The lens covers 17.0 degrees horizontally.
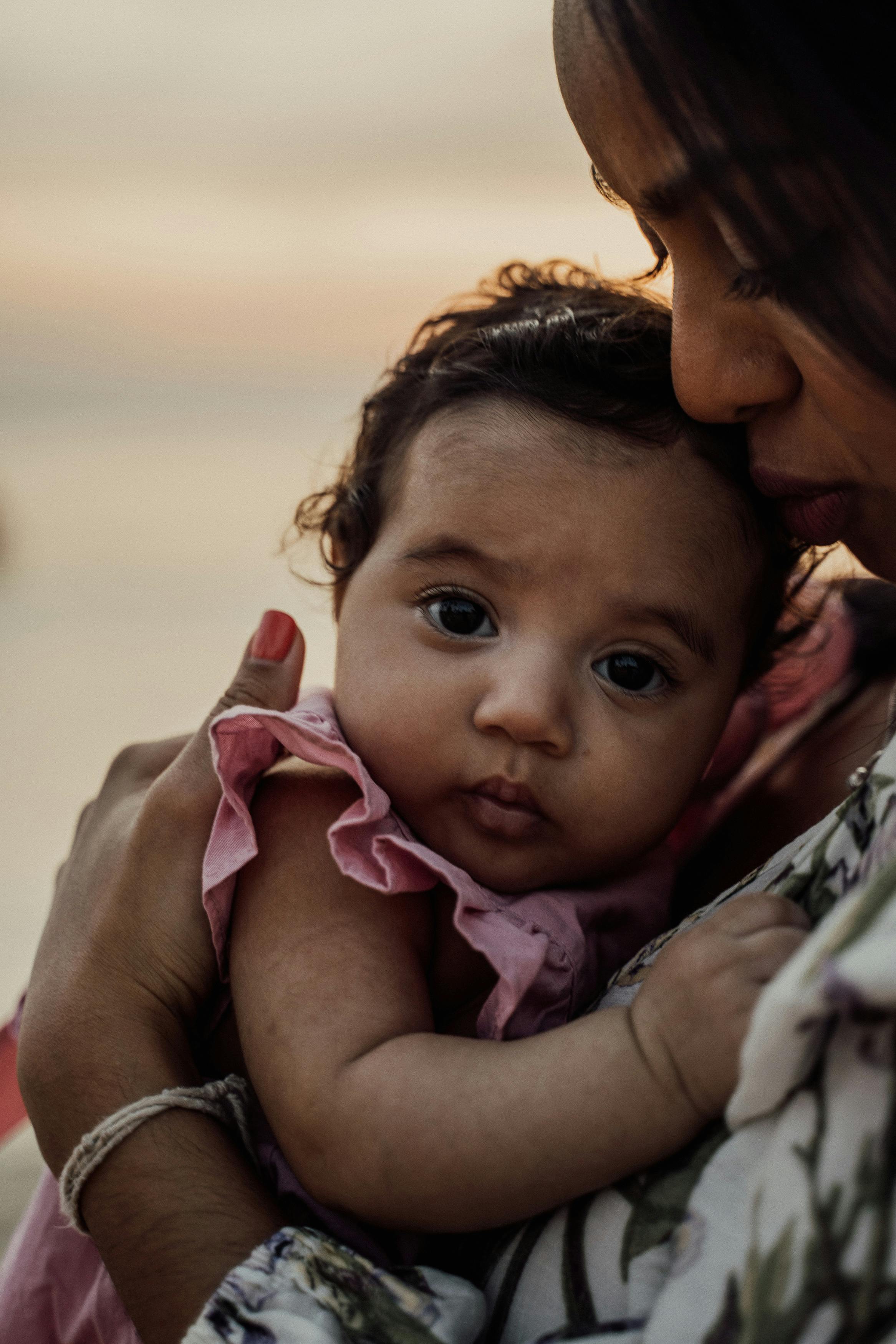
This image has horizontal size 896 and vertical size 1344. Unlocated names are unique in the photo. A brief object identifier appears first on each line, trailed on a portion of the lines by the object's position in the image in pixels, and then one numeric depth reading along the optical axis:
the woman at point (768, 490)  0.55
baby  0.60
